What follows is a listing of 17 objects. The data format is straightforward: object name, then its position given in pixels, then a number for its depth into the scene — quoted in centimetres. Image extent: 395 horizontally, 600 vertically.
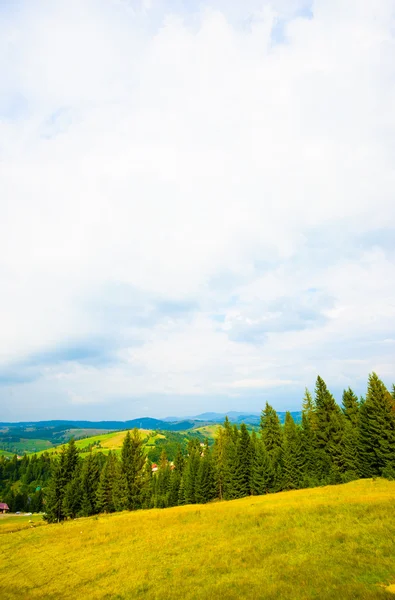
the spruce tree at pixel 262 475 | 5747
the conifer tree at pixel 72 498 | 6097
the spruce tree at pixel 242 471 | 6028
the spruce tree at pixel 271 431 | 6580
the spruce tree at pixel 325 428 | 5772
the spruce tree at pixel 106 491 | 6400
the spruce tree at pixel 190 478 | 6700
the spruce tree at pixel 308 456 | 5597
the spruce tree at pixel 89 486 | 6322
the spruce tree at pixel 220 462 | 6875
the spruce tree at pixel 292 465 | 5778
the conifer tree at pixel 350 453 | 5156
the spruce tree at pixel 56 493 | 6147
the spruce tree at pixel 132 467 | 6200
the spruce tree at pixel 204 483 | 6569
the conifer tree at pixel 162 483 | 7812
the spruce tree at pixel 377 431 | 4703
